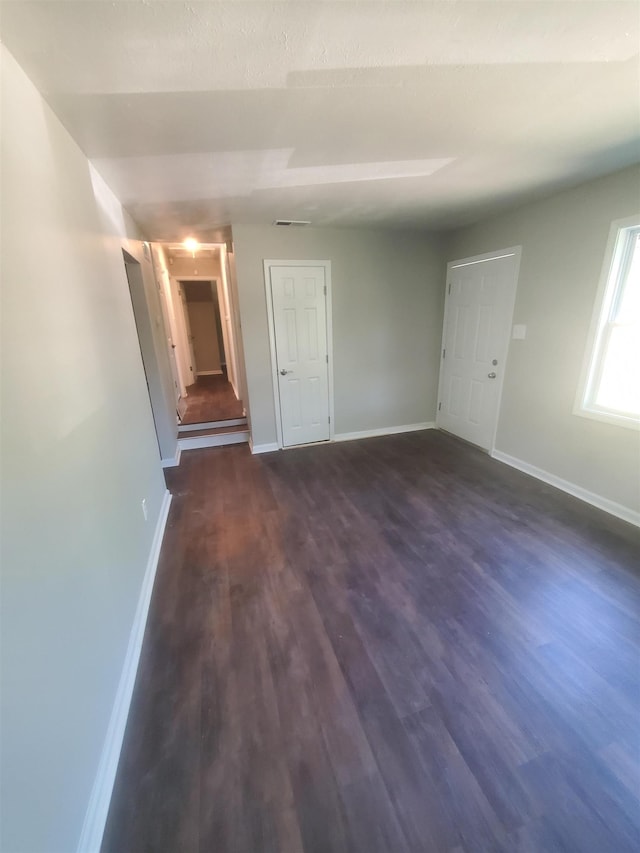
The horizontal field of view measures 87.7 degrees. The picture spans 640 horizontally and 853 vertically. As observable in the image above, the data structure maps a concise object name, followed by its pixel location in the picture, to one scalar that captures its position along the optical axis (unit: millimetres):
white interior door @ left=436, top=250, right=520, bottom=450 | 3377
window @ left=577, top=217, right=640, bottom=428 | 2408
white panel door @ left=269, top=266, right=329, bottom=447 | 3619
